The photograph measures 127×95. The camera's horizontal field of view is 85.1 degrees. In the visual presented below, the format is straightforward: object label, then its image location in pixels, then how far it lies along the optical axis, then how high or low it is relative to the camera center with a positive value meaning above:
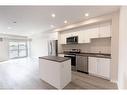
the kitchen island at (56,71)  2.18 -0.87
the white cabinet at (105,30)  2.80 +0.68
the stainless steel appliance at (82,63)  3.22 -0.83
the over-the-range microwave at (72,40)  3.78 +0.35
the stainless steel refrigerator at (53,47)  4.67 -0.07
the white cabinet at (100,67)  2.61 -0.84
